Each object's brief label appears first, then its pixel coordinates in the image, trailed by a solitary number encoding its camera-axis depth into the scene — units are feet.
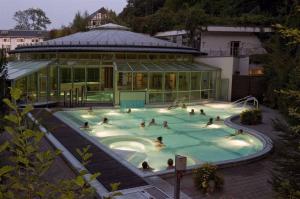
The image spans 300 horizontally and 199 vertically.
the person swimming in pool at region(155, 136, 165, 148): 43.07
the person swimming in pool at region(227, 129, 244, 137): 48.93
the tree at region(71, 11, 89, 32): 148.05
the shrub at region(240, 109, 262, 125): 55.31
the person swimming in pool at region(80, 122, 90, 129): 50.31
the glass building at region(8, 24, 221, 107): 70.85
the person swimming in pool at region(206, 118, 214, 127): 55.01
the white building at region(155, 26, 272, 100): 105.81
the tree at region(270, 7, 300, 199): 17.47
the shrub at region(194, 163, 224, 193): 26.32
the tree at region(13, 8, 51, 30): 347.15
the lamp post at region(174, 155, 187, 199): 19.29
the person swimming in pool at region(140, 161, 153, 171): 31.09
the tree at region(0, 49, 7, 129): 28.89
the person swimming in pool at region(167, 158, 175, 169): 31.50
